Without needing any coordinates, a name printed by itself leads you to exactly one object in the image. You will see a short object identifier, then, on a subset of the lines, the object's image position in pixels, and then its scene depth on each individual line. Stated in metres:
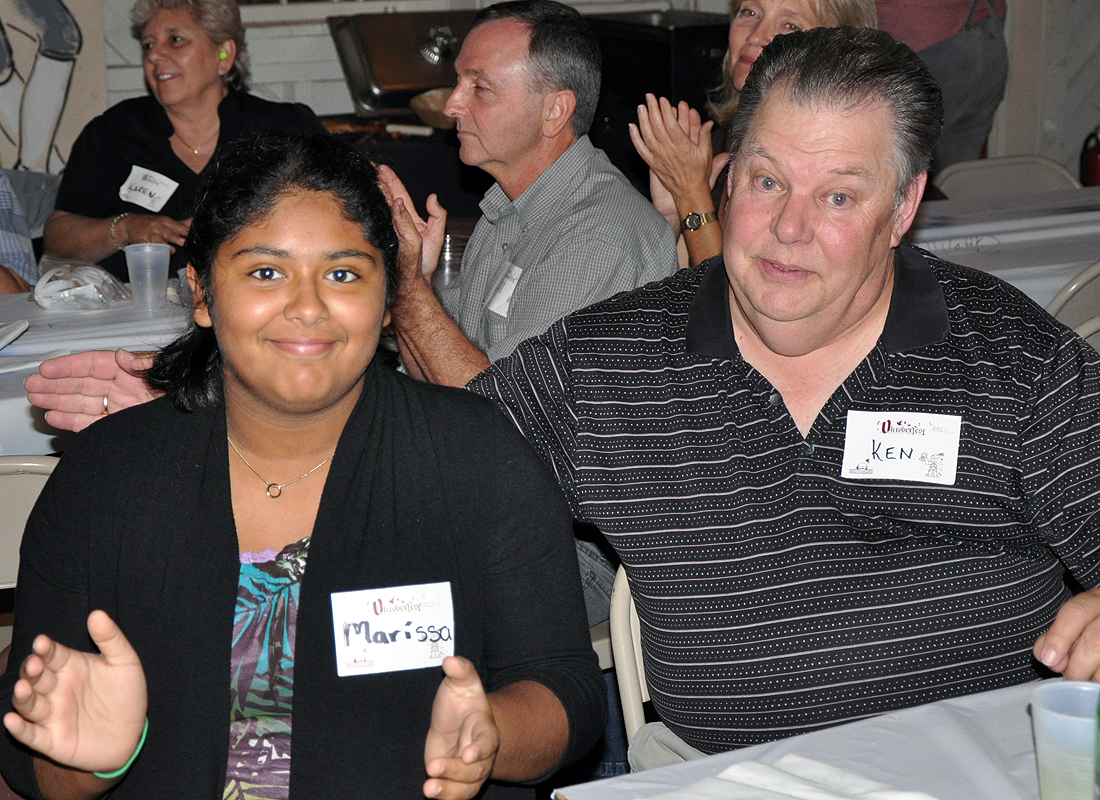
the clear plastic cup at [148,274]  2.86
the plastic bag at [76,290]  2.92
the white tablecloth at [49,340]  2.35
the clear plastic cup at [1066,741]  1.04
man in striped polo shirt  1.56
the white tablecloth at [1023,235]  3.07
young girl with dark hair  1.42
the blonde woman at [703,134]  2.82
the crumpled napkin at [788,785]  1.12
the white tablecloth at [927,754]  1.13
